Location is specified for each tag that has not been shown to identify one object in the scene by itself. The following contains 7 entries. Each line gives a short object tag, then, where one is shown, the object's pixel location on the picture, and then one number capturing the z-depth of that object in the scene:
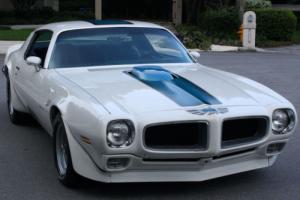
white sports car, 4.73
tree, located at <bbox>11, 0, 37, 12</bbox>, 30.74
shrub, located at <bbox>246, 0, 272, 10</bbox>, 26.66
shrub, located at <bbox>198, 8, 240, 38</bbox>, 24.16
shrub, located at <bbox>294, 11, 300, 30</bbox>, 30.48
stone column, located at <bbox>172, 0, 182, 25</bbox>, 29.61
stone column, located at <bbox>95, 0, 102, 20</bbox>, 27.67
